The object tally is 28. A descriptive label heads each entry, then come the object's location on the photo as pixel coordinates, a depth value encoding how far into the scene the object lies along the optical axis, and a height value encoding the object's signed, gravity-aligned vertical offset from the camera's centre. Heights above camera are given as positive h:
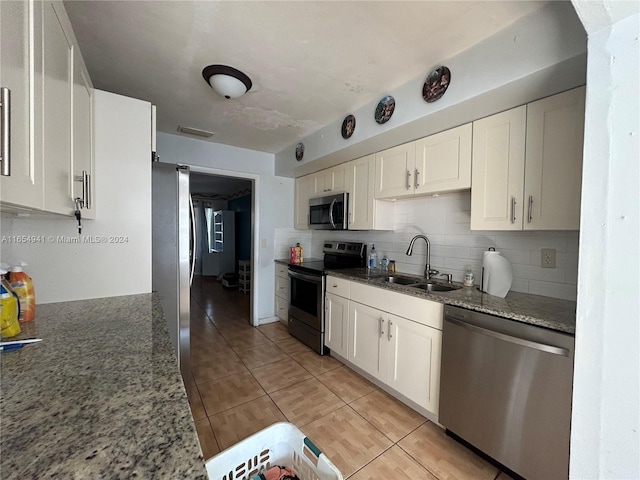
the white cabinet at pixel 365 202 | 2.57 +0.32
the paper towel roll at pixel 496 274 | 1.70 -0.24
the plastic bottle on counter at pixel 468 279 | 2.00 -0.32
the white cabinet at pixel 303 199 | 3.49 +0.48
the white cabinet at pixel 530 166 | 1.37 +0.40
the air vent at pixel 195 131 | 2.75 +1.07
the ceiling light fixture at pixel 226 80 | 1.74 +1.02
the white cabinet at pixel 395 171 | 2.17 +0.55
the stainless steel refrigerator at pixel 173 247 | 1.89 -0.11
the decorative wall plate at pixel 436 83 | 1.60 +0.94
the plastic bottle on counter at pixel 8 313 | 0.94 -0.31
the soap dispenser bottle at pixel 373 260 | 2.88 -0.27
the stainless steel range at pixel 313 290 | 2.77 -0.62
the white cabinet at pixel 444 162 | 1.80 +0.54
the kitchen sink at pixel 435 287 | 2.09 -0.40
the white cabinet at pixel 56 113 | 0.77 +0.37
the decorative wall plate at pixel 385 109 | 1.95 +0.94
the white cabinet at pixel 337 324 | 2.47 -0.86
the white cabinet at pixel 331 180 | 2.91 +0.63
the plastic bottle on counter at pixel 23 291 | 1.10 -0.26
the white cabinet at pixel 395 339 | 1.76 -0.79
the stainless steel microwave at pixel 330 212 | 2.86 +0.26
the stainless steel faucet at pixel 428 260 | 2.31 -0.21
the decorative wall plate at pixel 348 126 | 2.30 +0.95
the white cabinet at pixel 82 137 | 1.08 +0.41
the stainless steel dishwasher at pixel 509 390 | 1.21 -0.78
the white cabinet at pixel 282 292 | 3.51 -0.79
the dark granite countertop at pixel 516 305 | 1.26 -0.38
